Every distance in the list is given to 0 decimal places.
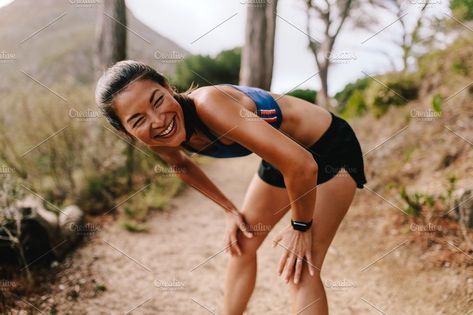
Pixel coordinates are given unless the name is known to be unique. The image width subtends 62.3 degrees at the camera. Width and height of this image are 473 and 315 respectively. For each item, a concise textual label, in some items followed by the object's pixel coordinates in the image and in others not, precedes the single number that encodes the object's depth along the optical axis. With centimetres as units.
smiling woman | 131
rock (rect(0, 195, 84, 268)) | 273
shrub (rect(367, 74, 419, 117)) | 594
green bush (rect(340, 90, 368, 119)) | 694
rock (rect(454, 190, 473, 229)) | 290
